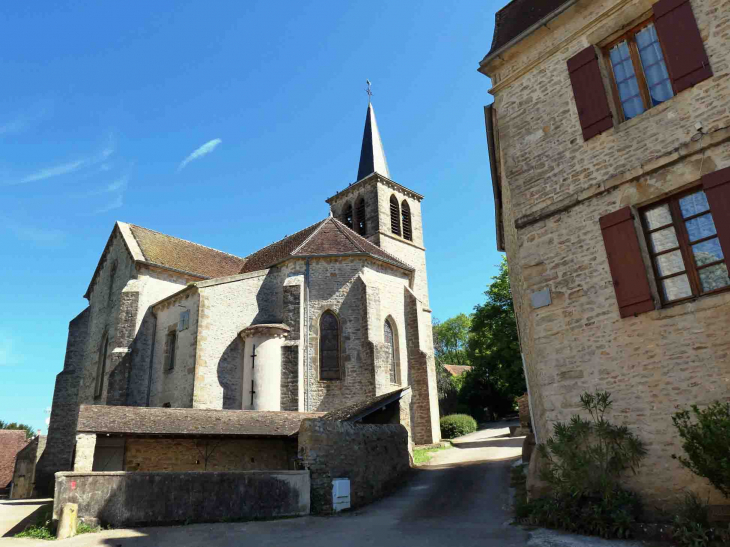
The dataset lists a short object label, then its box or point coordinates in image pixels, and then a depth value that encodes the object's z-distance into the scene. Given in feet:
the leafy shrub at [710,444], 17.57
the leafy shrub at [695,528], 17.20
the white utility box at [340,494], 33.24
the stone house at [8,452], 89.73
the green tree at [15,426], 162.93
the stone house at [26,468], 72.02
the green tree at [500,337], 74.84
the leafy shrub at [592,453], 21.35
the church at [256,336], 55.72
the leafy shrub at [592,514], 19.76
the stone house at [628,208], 20.79
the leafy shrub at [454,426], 82.69
